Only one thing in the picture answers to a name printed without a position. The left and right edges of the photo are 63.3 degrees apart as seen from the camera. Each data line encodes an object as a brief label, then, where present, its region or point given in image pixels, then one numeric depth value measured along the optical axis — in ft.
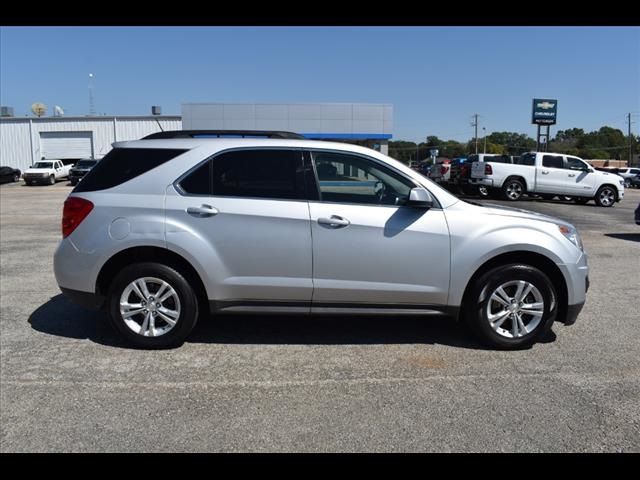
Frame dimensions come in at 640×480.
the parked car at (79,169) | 108.99
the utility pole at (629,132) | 255.29
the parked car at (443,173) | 77.57
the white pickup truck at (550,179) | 63.05
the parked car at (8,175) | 124.36
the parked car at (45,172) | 113.91
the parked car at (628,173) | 137.69
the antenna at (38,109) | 154.40
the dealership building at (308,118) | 124.57
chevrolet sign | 139.13
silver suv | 14.10
